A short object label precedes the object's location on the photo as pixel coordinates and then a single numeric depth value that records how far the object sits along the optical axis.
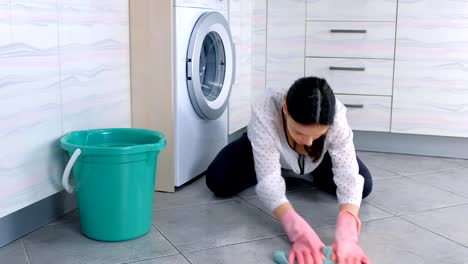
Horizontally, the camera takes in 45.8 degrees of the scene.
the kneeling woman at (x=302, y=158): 1.42
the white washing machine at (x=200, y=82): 2.10
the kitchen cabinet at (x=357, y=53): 2.78
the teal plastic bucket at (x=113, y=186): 1.59
